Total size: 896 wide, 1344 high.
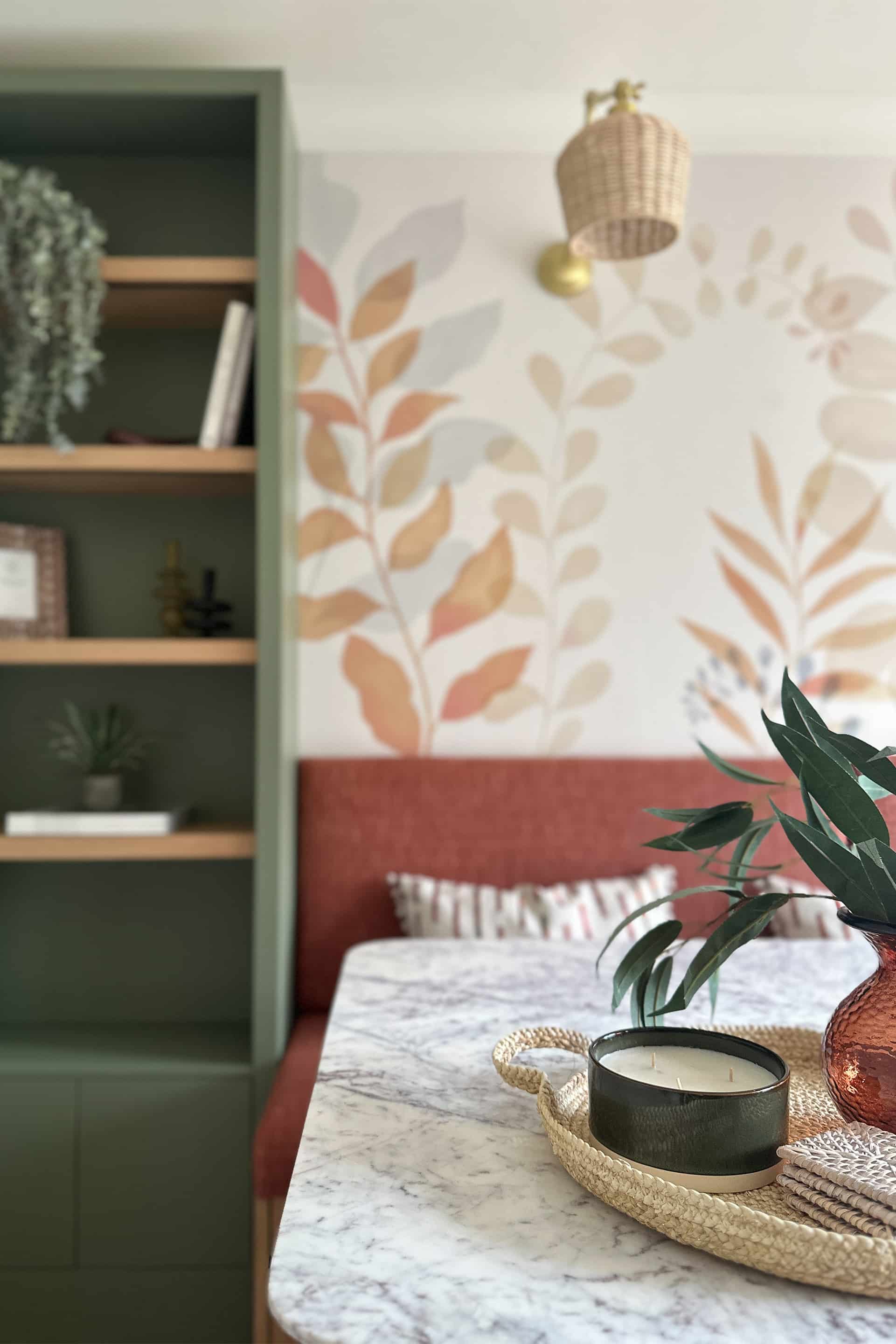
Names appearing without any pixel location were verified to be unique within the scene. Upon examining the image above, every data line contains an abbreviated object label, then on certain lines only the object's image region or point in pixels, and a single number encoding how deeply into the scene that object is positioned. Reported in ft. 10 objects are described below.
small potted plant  6.74
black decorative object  6.79
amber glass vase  2.66
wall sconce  5.68
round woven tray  2.14
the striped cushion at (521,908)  6.38
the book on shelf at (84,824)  6.38
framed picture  6.68
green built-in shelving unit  6.00
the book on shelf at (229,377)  6.42
